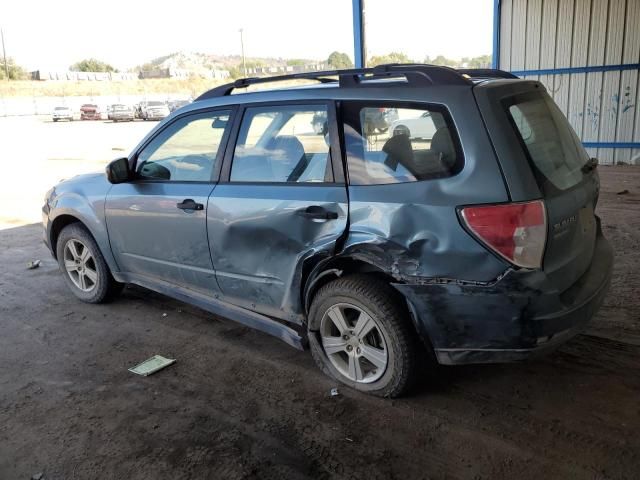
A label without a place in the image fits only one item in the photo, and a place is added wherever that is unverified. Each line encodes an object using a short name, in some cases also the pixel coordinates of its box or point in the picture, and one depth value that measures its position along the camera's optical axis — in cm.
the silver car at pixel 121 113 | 4225
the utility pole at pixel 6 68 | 7851
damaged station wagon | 276
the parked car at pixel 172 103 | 4408
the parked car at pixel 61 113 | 4481
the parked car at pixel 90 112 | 4538
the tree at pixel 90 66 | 11038
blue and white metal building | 1271
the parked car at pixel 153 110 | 4147
